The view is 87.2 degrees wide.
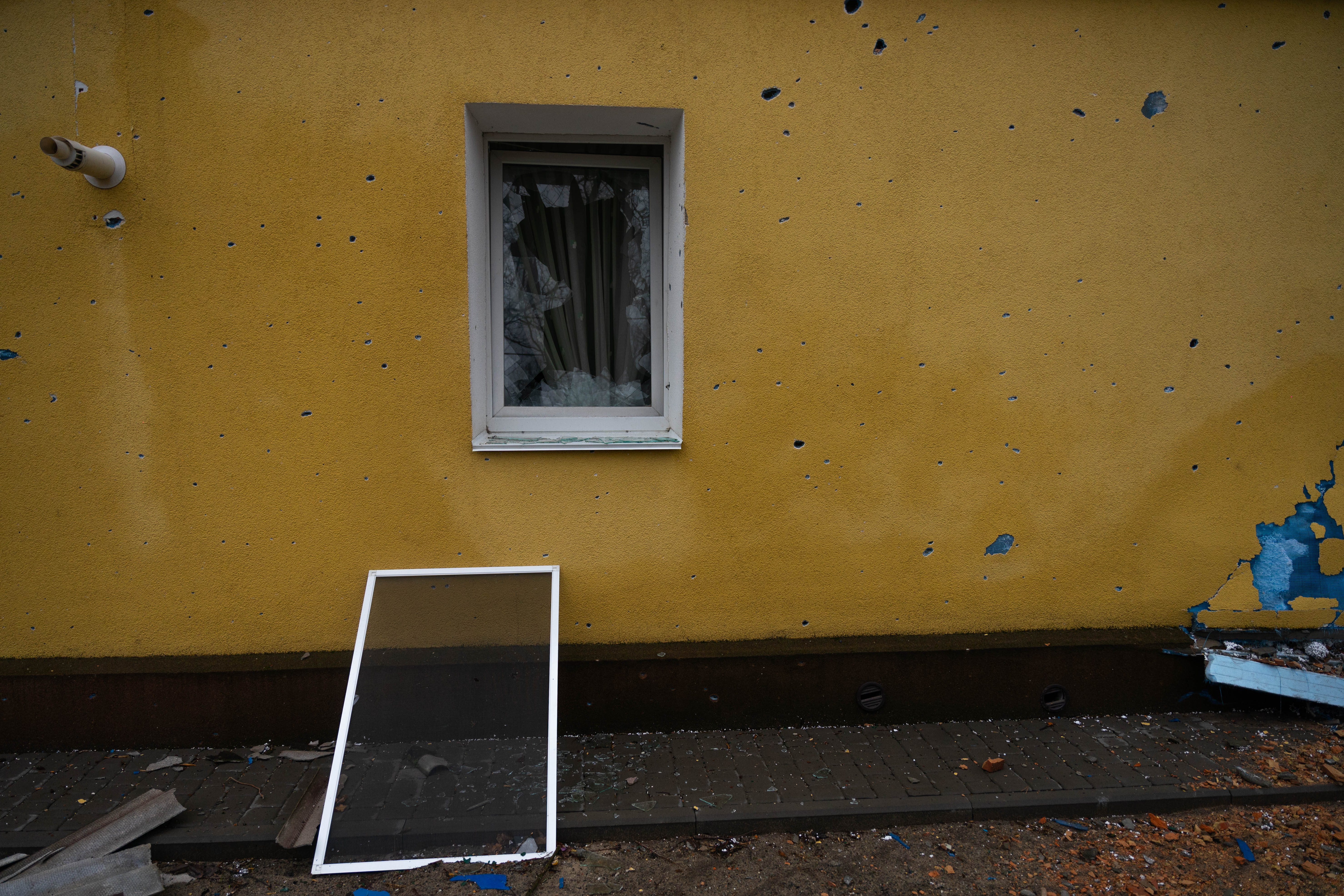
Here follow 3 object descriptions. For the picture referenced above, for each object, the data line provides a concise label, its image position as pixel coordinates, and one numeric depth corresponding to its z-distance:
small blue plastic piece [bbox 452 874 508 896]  2.45
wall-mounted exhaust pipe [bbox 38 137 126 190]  2.54
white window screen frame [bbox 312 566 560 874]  2.57
